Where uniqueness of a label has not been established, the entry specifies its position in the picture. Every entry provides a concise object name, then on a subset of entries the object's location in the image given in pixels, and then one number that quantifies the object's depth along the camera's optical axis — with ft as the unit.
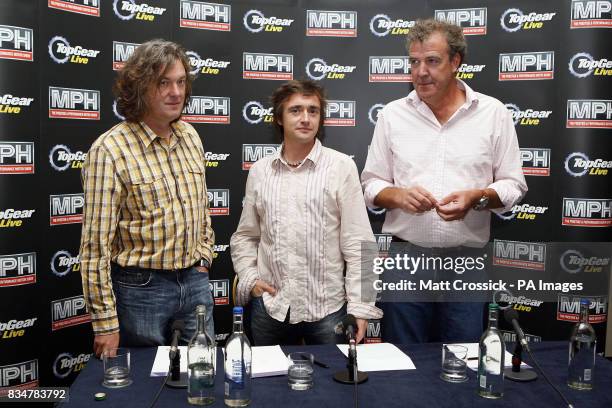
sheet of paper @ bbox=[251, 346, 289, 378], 5.82
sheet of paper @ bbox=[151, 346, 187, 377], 5.80
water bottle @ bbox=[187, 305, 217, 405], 5.17
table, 5.19
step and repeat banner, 10.70
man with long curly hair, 6.69
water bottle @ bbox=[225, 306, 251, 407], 5.09
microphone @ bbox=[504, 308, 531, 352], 5.64
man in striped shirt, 7.82
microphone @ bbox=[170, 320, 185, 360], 5.41
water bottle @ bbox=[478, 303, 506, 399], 5.36
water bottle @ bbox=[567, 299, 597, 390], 5.58
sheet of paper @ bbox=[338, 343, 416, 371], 6.12
